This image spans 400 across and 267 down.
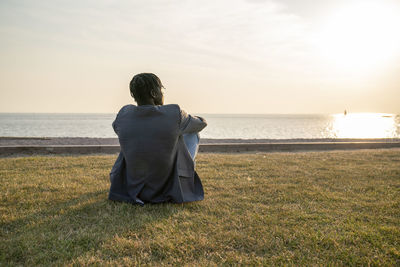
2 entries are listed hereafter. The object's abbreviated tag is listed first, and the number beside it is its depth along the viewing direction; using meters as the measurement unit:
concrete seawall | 8.61
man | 3.42
